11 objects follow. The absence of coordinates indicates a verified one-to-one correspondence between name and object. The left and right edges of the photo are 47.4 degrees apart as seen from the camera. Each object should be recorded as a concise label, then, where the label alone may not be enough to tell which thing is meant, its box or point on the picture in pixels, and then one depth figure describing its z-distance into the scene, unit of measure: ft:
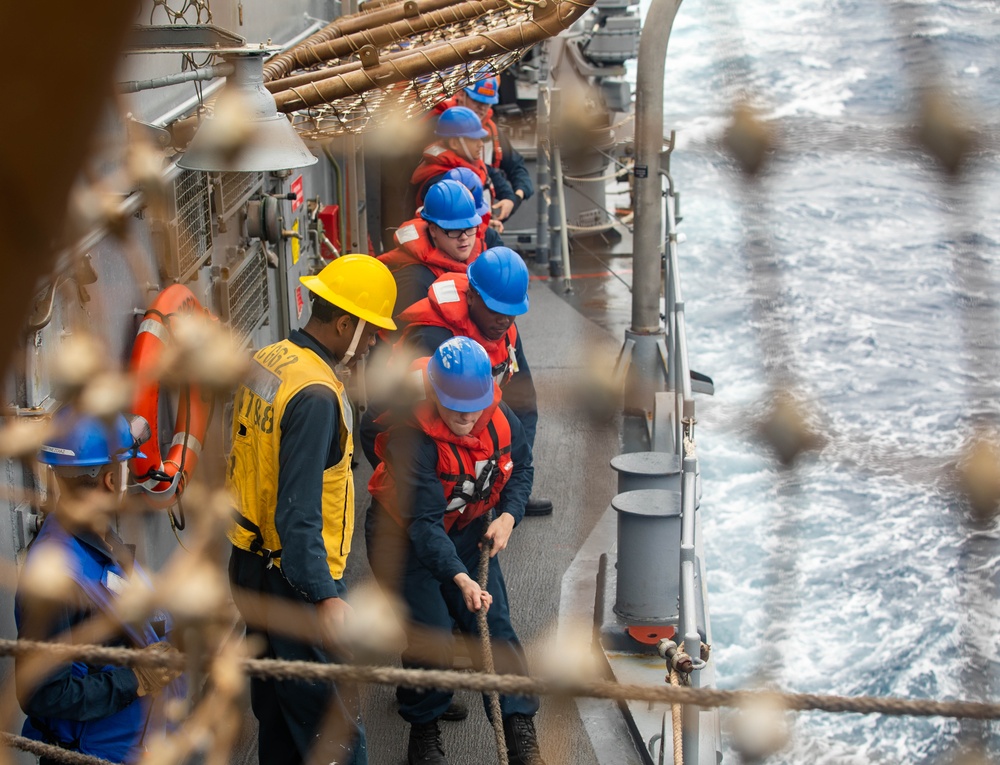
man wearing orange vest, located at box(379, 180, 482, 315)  17.13
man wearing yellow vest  10.64
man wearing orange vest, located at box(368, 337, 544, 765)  12.57
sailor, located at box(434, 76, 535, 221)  25.34
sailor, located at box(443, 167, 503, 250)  19.56
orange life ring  12.06
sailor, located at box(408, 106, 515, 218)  21.20
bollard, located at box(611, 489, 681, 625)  15.21
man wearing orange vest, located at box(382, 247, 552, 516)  14.83
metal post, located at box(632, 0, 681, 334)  18.30
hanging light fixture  10.98
